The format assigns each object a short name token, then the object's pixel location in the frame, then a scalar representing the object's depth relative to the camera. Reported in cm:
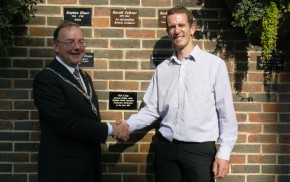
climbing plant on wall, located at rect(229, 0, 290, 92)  295
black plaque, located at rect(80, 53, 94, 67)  355
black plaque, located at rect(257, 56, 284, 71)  354
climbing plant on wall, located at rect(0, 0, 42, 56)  305
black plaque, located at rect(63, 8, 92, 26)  353
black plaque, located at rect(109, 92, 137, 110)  358
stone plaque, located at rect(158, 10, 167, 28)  354
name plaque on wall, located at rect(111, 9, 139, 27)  354
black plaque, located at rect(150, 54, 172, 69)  357
